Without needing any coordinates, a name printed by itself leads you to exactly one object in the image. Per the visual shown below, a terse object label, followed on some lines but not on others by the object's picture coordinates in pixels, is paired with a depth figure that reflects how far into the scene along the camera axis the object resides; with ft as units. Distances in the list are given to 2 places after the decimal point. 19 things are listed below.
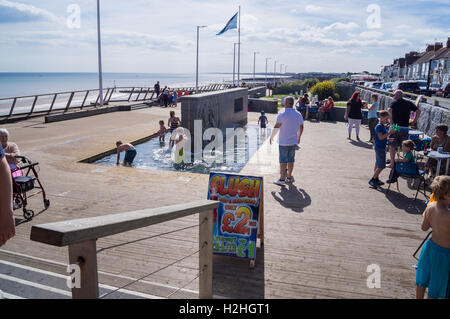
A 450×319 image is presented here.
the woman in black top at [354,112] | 44.62
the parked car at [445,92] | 89.83
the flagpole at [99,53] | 81.45
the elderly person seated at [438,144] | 25.54
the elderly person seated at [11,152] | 20.84
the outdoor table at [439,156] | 23.72
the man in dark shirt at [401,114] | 32.30
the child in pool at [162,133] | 48.91
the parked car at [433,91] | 96.23
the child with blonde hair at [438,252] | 11.20
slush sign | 15.72
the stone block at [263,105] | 89.92
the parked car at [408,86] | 107.73
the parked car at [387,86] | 121.37
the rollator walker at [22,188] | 19.16
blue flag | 118.32
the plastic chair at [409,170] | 24.09
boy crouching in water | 36.67
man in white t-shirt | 26.91
